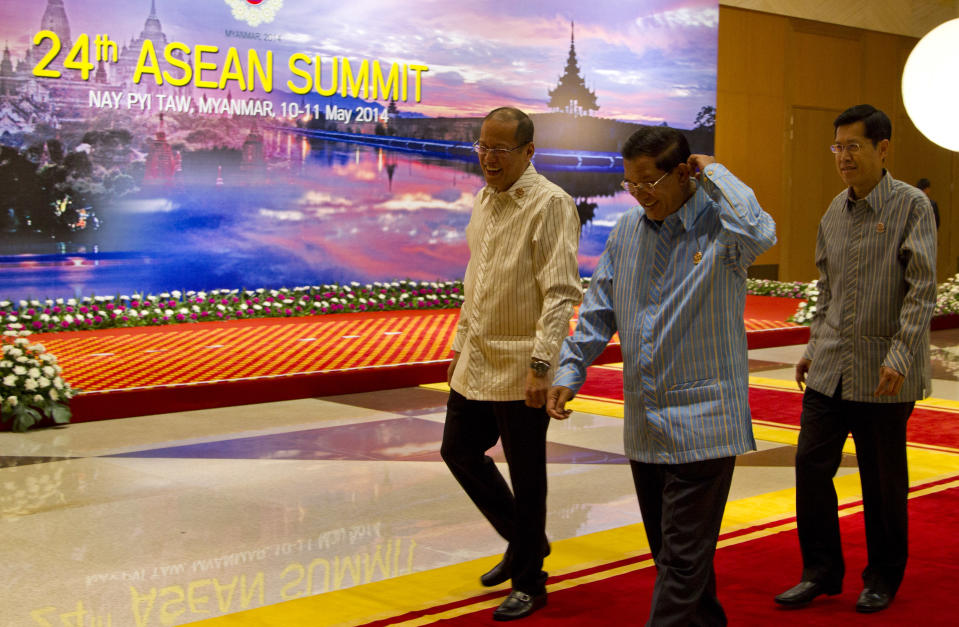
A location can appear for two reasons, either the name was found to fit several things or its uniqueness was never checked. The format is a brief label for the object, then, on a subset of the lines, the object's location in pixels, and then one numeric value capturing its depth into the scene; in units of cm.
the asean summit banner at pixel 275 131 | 1024
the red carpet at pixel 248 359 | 690
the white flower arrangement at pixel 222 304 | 995
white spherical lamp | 951
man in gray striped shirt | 329
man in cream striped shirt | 321
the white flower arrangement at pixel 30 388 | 613
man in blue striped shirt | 257
